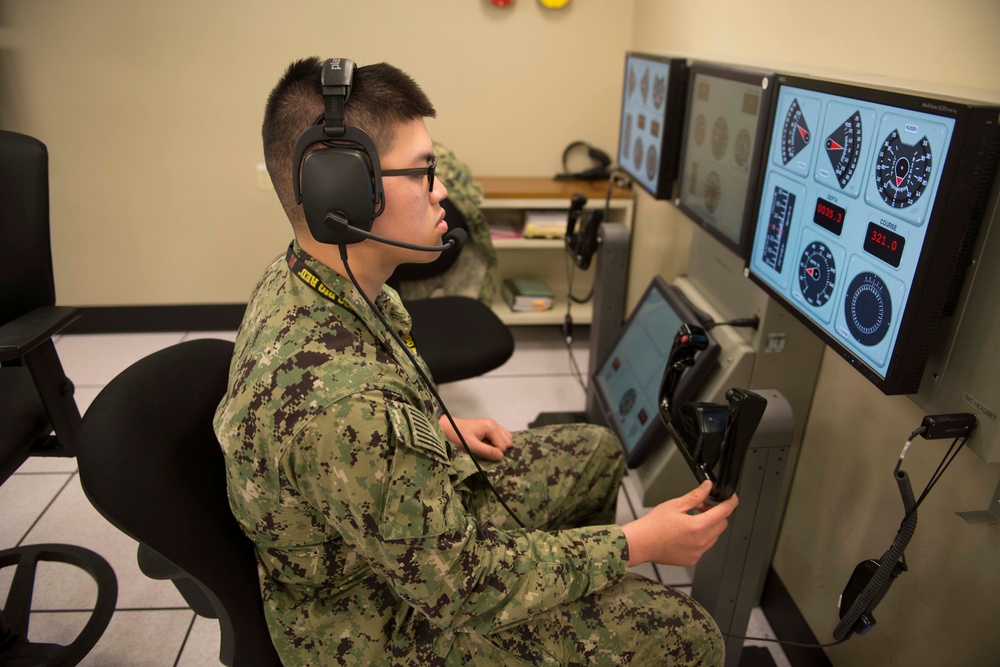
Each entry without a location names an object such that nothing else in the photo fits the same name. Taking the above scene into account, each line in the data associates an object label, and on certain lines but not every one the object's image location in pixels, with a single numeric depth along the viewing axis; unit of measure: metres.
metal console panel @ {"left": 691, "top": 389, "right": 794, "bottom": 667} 1.19
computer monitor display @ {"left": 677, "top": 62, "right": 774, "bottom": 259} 1.43
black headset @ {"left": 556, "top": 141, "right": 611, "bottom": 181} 3.15
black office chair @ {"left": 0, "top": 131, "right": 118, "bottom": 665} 1.49
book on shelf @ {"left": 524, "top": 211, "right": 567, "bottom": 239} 2.99
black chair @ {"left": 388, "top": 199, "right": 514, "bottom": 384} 2.04
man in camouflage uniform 0.90
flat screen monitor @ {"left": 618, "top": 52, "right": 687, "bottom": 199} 1.86
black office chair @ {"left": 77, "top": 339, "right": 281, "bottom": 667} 0.88
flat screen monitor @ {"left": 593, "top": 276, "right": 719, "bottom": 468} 1.73
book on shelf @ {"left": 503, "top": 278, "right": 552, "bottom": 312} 3.17
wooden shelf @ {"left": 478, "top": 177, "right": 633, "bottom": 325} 2.95
